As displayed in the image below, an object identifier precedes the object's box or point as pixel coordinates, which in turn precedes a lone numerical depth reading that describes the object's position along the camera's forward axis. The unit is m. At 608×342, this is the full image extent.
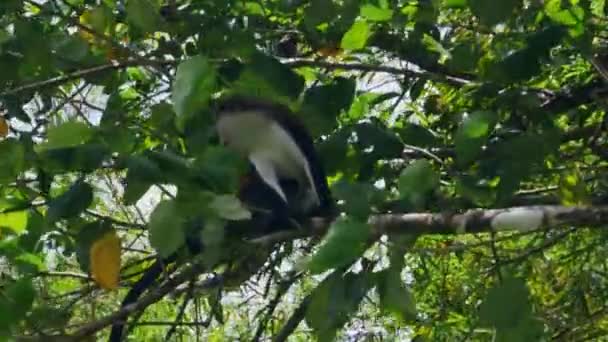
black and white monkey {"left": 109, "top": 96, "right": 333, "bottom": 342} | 3.37
